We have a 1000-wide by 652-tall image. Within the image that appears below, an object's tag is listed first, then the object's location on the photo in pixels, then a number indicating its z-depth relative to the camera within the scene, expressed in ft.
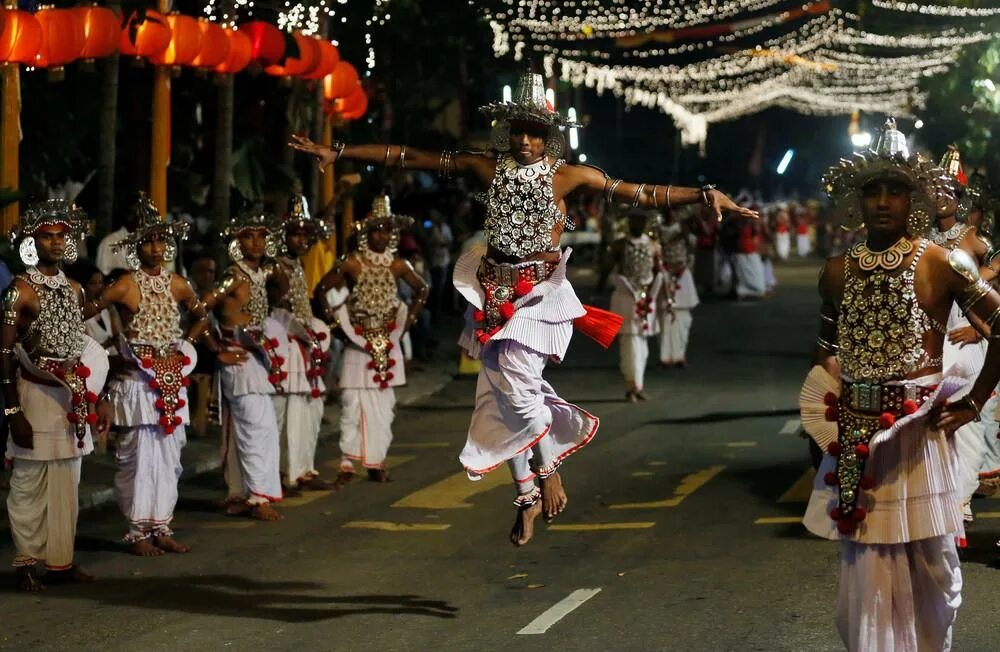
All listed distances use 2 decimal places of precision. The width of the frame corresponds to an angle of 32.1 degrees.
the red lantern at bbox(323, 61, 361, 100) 66.85
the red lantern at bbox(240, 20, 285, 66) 55.47
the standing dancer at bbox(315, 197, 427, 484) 46.55
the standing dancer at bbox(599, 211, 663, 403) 66.44
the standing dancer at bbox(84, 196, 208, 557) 36.60
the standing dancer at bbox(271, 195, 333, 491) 44.65
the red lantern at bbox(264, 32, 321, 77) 59.21
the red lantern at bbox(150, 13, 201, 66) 50.47
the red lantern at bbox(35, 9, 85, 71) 44.80
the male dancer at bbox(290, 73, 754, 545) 31.30
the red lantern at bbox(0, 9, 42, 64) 43.52
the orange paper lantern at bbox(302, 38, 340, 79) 61.00
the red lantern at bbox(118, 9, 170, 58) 49.32
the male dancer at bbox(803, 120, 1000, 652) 23.17
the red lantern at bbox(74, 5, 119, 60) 45.60
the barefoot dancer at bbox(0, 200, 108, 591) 32.89
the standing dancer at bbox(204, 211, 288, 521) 41.88
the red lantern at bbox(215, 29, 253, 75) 53.26
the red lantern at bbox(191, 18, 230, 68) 51.46
